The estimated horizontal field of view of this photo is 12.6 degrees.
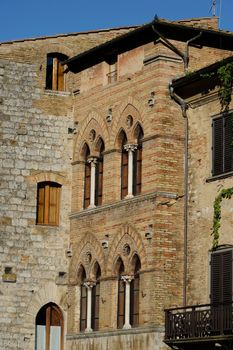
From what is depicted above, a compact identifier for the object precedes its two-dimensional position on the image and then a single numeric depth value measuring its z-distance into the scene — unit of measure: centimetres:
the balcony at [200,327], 2716
